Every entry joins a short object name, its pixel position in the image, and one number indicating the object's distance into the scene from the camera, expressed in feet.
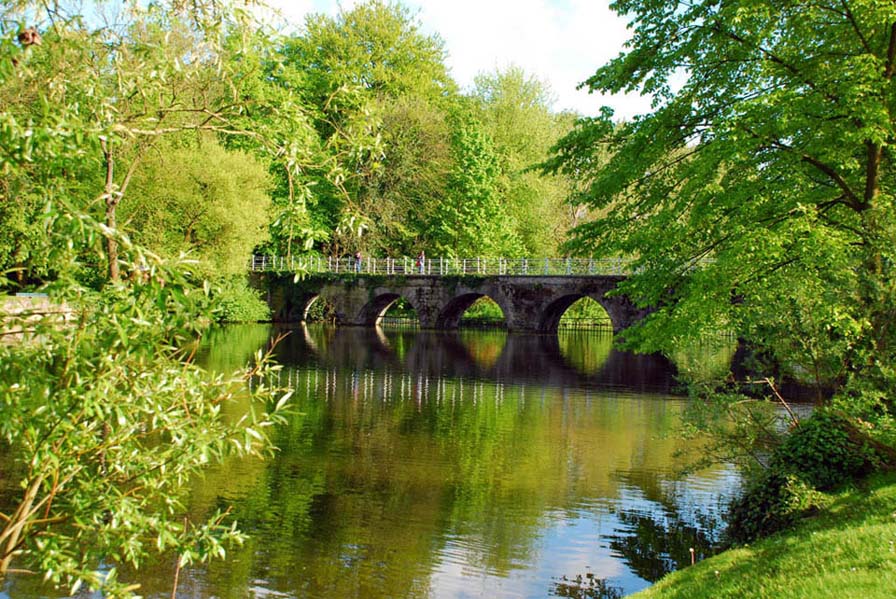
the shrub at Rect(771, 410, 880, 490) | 35.09
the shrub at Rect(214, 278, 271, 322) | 163.32
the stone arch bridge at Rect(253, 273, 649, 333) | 149.28
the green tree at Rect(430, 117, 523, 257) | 166.81
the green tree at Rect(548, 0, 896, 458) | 37.77
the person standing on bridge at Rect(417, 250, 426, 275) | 166.30
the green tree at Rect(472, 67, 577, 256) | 179.01
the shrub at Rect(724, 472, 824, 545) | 32.37
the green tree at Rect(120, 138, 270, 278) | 120.88
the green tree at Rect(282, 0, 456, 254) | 171.83
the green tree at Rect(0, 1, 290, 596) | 15.47
